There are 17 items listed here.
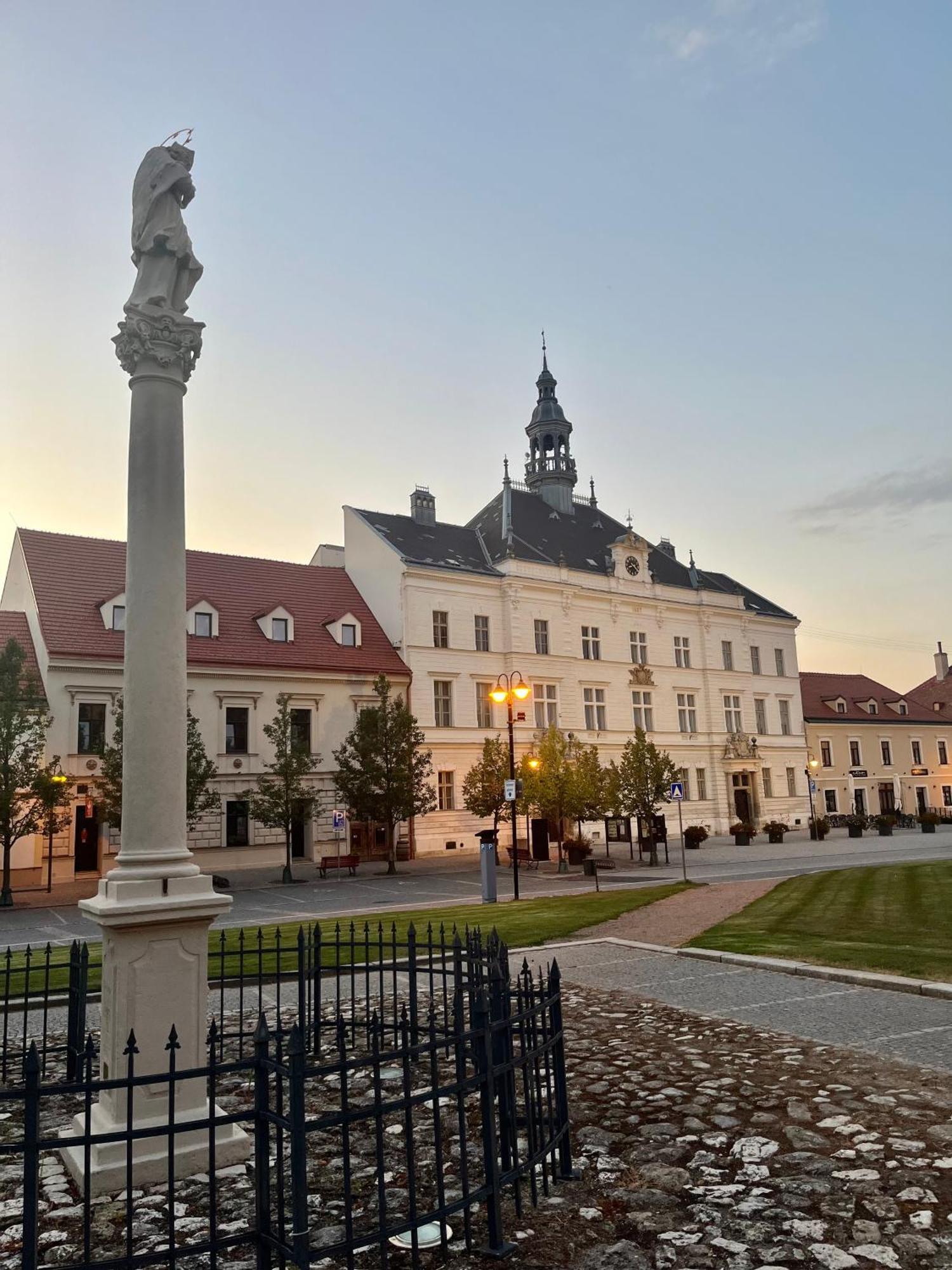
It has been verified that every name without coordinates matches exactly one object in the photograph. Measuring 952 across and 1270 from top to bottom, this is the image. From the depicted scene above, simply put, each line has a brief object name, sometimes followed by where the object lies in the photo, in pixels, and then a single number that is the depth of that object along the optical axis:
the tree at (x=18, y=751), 27.80
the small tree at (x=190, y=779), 29.59
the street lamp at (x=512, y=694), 25.61
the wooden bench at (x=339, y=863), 35.81
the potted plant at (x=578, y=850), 36.53
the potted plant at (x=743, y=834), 45.12
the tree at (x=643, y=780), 36.84
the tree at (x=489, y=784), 38.84
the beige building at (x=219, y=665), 33.06
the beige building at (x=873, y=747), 65.56
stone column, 6.24
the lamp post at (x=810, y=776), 47.88
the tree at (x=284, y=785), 34.28
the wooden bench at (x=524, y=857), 39.80
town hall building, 43.78
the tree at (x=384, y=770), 36.25
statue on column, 7.52
